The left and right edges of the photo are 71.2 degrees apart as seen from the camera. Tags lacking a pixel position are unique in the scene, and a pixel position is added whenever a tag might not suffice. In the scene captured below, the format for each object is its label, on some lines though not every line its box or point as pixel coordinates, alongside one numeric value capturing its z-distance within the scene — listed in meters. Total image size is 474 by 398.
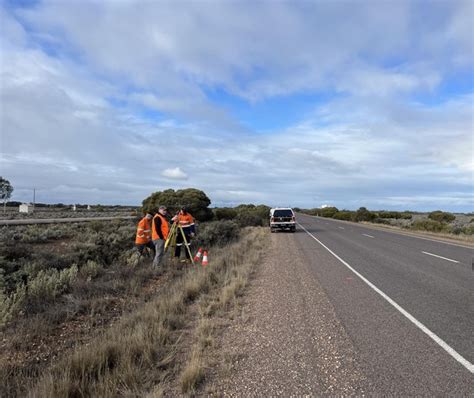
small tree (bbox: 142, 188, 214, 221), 33.84
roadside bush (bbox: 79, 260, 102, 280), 9.99
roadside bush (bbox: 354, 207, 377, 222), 56.52
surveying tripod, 12.39
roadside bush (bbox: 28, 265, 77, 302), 7.41
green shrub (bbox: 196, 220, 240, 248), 18.19
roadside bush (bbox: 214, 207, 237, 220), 43.13
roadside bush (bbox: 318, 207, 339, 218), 80.00
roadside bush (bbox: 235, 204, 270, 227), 37.25
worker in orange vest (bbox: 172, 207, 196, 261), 12.62
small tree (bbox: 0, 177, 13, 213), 76.94
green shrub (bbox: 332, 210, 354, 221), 62.91
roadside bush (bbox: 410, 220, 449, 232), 30.20
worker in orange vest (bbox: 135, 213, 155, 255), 11.49
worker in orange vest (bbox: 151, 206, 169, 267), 10.79
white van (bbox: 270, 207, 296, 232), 26.62
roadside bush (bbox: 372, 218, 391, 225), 49.11
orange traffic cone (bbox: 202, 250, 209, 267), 10.82
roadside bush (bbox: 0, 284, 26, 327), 5.68
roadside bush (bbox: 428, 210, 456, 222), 52.91
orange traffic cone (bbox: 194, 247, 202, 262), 11.91
